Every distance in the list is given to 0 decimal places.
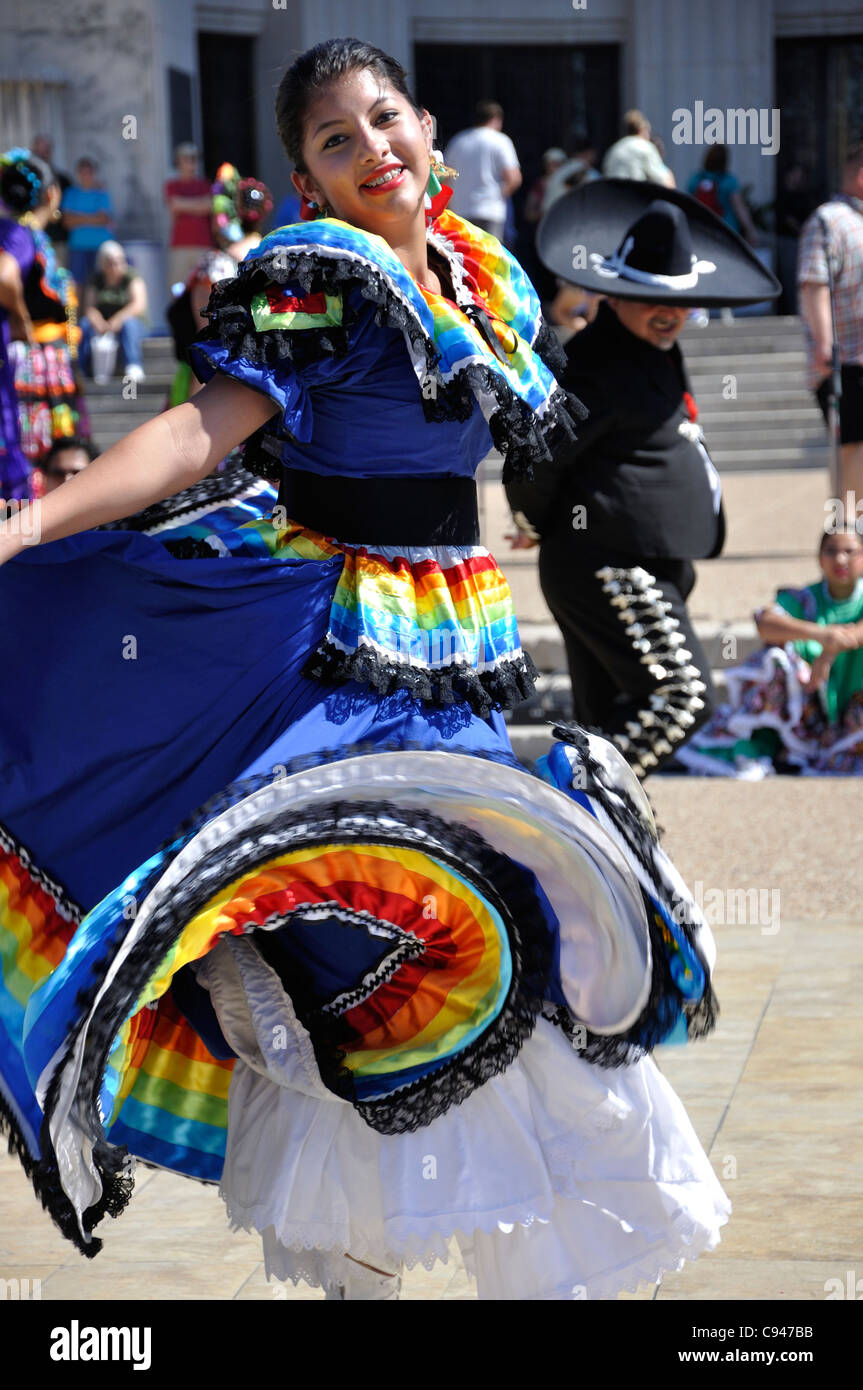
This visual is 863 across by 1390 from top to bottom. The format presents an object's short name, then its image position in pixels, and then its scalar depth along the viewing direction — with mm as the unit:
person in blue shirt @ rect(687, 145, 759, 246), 17234
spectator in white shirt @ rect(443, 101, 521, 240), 14000
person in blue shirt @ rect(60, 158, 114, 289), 17234
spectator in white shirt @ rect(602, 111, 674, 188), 13719
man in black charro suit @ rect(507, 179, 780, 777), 5027
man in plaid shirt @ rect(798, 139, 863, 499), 8578
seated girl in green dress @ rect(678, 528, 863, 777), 7418
